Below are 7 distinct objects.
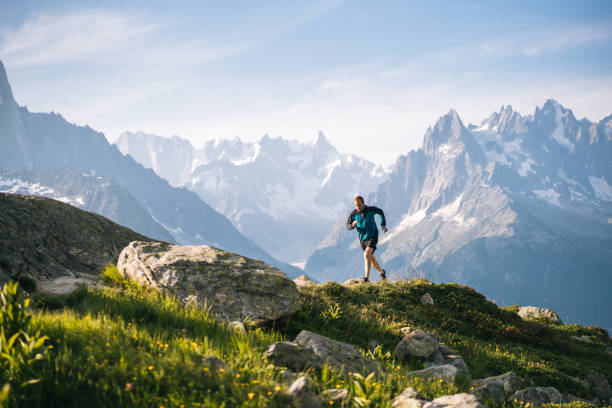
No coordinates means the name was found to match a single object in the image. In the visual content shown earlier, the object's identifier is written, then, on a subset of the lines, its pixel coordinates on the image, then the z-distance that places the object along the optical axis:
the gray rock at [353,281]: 19.27
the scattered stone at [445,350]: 11.62
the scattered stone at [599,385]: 12.27
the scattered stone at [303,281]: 17.48
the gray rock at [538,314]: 22.27
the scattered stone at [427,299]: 16.98
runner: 18.30
